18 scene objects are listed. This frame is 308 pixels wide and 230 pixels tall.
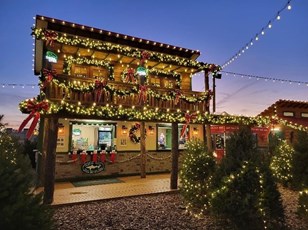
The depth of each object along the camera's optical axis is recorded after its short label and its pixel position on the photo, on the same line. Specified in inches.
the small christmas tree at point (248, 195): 240.4
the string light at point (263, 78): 633.6
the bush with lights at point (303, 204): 260.8
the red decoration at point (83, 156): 545.6
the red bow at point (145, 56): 461.4
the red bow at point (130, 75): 540.0
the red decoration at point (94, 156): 557.6
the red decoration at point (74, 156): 538.6
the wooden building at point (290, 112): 1139.5
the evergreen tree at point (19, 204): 117.8
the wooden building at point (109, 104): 387.2
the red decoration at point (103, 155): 570.6
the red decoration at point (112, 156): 578.9
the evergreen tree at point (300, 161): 441.7
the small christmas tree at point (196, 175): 319.3
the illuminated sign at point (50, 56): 385.2
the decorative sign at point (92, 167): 555.8
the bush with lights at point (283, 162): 468.1
